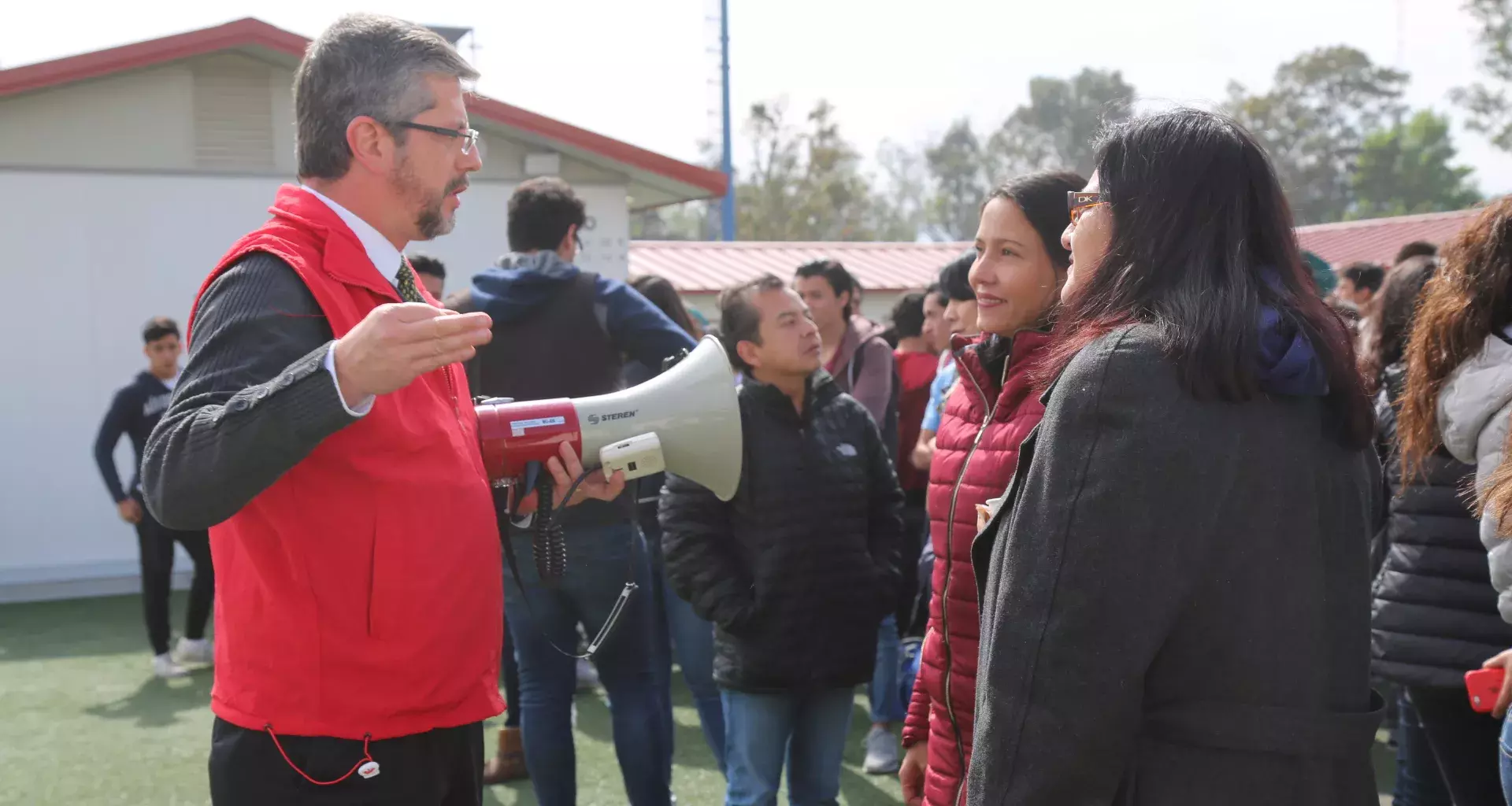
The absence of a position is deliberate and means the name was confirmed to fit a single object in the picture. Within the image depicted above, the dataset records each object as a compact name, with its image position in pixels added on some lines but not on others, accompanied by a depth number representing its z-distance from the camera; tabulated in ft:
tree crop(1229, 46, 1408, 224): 201.98
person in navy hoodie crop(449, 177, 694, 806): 12.59
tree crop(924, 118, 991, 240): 216.54
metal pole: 79.77
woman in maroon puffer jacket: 8.00
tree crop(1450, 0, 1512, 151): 154.30
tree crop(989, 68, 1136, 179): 221.66
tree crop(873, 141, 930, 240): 234.17
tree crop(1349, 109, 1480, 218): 186.09
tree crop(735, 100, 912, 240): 150.71
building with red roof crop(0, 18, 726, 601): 31.73
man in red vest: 5.89
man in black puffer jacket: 11.62
